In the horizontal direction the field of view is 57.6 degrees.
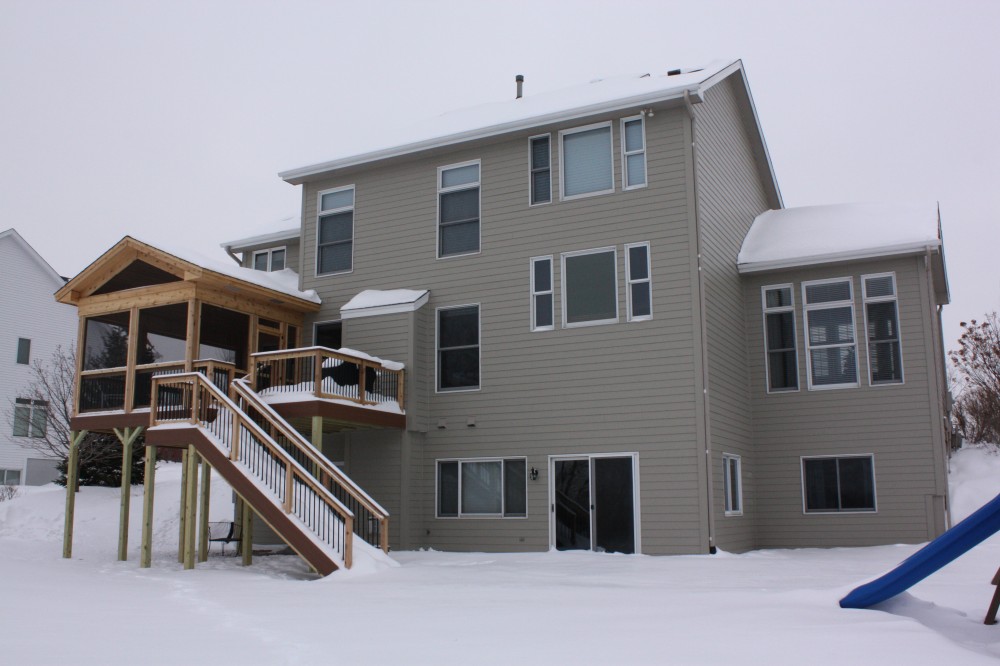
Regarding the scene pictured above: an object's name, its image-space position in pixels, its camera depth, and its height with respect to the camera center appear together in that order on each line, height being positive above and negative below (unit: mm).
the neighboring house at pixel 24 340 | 32562 +4757
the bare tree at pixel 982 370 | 26950 +2777
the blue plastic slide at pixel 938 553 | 7289 -731
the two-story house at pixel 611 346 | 15750 +2193
